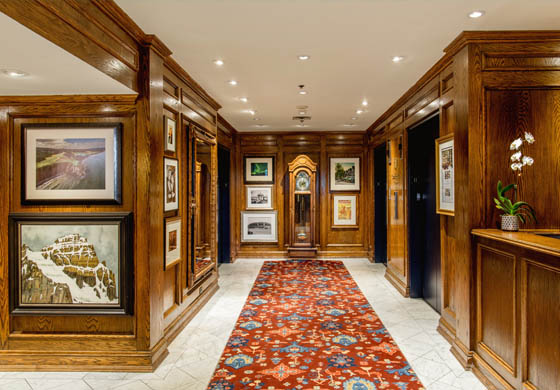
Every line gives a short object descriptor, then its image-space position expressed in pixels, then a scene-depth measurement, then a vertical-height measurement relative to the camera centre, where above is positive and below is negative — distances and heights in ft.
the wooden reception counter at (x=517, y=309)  7.04 -2.71
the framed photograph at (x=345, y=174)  27.07 +1.48
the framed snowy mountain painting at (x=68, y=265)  9.96 -2.00
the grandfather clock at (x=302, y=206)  26.12 -0.94
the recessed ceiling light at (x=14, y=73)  8.01 +2.87
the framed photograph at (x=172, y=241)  11.35 -1.59
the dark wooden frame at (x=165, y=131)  11.10 +2.02
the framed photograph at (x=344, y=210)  27.02 -1.34
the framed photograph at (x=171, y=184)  11.13 +0.36
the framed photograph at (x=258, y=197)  27.17 -0.25
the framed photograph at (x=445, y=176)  11.09 +0.55
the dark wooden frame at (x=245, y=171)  27.17 +1.76
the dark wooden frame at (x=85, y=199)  9.97 +0.89
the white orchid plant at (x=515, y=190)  9.21 +0.05
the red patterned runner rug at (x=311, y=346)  9.27 -4.99
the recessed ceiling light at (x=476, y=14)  8.58 +4.41
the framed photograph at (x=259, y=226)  26.99 -2.49
